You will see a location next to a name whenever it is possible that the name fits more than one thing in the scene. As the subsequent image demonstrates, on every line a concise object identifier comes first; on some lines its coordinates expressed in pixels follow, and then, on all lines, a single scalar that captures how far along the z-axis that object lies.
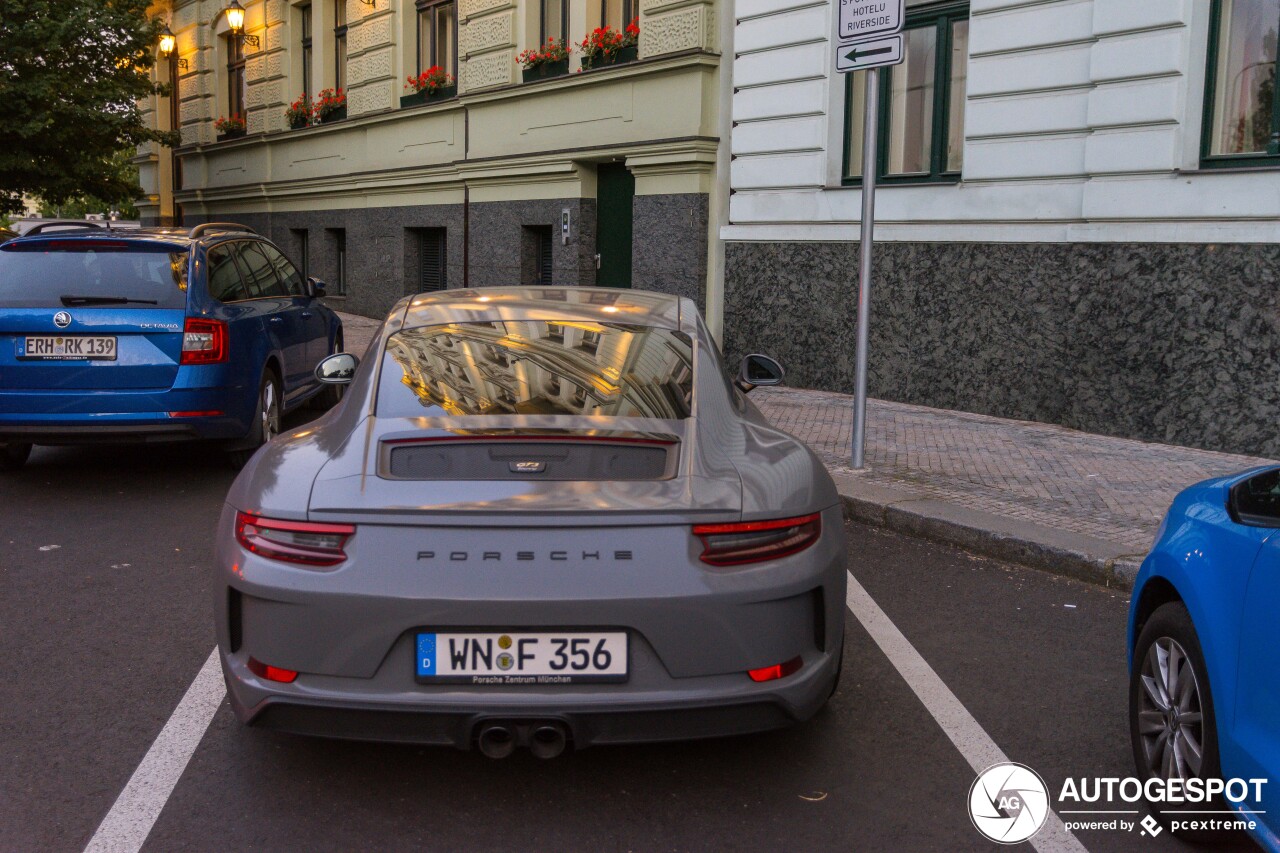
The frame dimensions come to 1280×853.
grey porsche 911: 3.34
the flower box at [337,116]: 23.19
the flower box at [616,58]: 15.87
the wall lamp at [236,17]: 25.09
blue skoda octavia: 7.96
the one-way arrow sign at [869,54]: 8.21
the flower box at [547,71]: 17.23
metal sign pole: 8.47
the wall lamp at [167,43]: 28.00
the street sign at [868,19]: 8.20
